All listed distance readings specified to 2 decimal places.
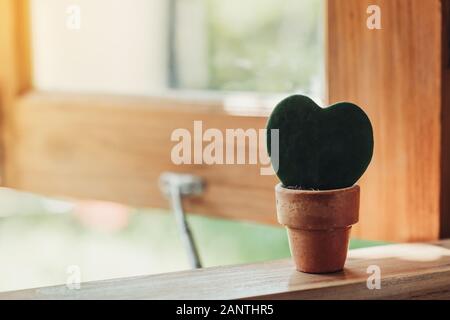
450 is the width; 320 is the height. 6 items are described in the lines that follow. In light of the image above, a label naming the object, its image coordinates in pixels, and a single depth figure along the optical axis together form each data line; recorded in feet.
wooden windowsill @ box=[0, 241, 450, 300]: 3.35
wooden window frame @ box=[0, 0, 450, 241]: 3.70
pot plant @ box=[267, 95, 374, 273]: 3.43
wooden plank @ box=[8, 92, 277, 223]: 4.03
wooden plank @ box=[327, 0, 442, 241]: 3.69
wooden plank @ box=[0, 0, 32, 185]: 4.37
